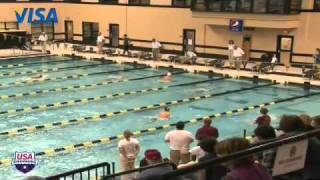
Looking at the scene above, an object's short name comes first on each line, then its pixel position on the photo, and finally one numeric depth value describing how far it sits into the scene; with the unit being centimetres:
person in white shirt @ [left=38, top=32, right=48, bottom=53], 2985
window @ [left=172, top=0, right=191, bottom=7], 2933
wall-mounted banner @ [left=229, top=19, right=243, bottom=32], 2614
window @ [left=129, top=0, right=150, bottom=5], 3123
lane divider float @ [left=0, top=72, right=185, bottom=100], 1813
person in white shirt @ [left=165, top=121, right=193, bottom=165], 938
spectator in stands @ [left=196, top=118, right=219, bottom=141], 883
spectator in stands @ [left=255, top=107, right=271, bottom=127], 983
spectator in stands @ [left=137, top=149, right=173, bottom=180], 495
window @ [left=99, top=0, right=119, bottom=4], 3286
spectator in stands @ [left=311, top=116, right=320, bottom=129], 512
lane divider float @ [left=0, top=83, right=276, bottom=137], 1350
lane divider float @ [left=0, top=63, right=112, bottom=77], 2273
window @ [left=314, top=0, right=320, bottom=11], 2422
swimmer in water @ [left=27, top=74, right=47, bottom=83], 2119
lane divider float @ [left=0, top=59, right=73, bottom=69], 2495
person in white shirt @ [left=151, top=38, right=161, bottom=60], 2739
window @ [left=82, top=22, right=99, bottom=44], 3478
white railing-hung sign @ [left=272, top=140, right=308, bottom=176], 359
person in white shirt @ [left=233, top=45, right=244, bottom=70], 2446
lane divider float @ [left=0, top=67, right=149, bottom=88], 2030
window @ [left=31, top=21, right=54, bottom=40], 3484
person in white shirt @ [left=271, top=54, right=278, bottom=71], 2361
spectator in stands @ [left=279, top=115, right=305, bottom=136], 438
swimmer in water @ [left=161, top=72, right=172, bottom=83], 2153
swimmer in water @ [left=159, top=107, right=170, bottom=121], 1477
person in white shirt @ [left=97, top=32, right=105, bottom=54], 2959
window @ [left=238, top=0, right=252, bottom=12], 2586
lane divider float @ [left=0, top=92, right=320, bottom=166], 1156
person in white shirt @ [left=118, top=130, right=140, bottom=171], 923
